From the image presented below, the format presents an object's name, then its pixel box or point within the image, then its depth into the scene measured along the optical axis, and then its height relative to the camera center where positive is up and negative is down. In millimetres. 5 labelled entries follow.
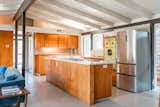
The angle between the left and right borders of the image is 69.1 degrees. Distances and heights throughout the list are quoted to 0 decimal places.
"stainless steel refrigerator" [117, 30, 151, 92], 3579 -309
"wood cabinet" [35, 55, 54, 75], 6045 -676
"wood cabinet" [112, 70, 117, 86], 4135 -952
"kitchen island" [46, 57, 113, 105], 2783 -719
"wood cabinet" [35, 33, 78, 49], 6062 +622
